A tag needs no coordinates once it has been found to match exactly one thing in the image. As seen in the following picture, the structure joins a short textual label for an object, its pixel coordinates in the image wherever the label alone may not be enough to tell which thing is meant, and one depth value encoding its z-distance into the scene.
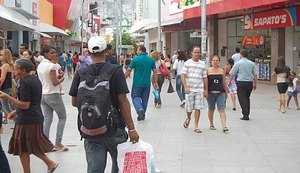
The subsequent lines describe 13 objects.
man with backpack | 4.57
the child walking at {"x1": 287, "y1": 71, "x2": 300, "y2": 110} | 14.30
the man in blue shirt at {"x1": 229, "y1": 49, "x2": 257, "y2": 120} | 12.35
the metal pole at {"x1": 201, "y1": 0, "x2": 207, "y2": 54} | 21.44
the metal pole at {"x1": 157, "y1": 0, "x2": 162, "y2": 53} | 34.13
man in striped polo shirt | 10.09
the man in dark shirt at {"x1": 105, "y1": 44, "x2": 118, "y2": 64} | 13.67
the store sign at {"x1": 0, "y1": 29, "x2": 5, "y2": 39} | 24.25
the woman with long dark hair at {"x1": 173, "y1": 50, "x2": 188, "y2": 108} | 15.34
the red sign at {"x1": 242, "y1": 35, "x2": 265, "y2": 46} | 26.42
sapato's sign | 22.04
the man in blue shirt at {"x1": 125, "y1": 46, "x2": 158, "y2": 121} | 11.69
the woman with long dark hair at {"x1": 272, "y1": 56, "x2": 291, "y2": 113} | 13.74
